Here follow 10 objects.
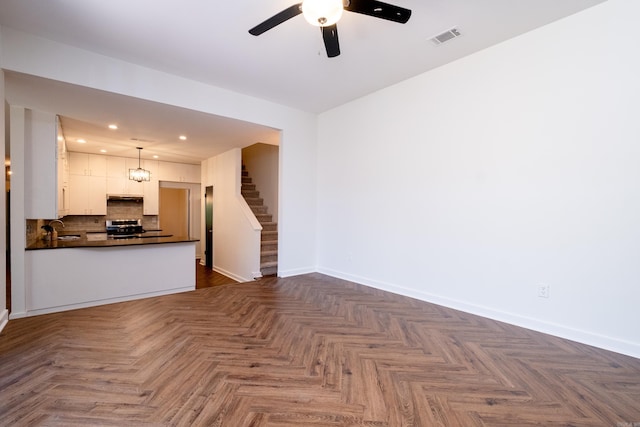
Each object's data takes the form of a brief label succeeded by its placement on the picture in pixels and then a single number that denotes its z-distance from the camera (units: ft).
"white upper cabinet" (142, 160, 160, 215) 24.73
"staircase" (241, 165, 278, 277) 18.53
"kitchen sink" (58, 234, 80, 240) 16.66
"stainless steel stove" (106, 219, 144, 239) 23.44
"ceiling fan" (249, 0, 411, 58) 6.25
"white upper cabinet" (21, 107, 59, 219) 11.98
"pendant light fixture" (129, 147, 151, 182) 20.83
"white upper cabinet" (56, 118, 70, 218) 13.82
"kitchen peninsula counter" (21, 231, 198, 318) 11.71
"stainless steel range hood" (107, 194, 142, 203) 23.31
